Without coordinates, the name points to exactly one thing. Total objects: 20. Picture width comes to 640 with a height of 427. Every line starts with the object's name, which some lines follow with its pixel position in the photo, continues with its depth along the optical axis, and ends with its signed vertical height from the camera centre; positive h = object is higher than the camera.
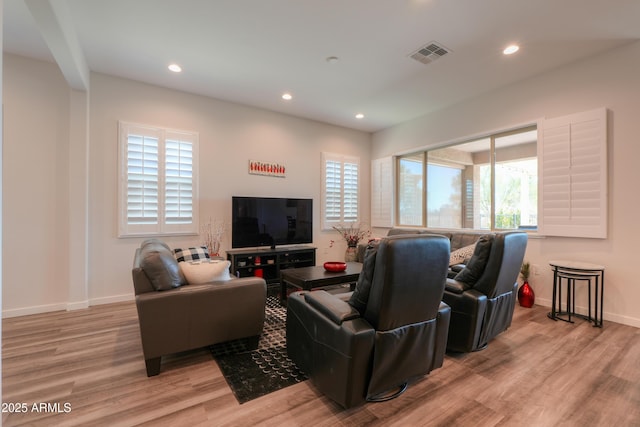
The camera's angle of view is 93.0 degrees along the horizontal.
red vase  3.85 -1.01
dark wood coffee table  3.33 -0.72
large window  4.30 +0.53
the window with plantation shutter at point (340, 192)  5.86 +0.45
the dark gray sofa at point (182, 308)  2.26 -0.75
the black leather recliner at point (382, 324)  1.79 -0.69
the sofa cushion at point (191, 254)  3.44 -0.47
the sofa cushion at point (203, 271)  2.53 -0.49
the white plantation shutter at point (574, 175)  3.41 +0.50
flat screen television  4.73 -0.11
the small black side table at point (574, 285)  3.30 -0.78
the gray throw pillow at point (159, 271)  2.31 -0.44
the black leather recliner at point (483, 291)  2.53 -0.64
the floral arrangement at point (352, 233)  5.90 -0.38
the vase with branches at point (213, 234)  4.62 -0.31
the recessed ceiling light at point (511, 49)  3.28 +1.84
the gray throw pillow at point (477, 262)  2.60 -0.40
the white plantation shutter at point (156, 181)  4.05 +0.45
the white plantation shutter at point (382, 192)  6.09 +0.48
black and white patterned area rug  2.17 -1.21
